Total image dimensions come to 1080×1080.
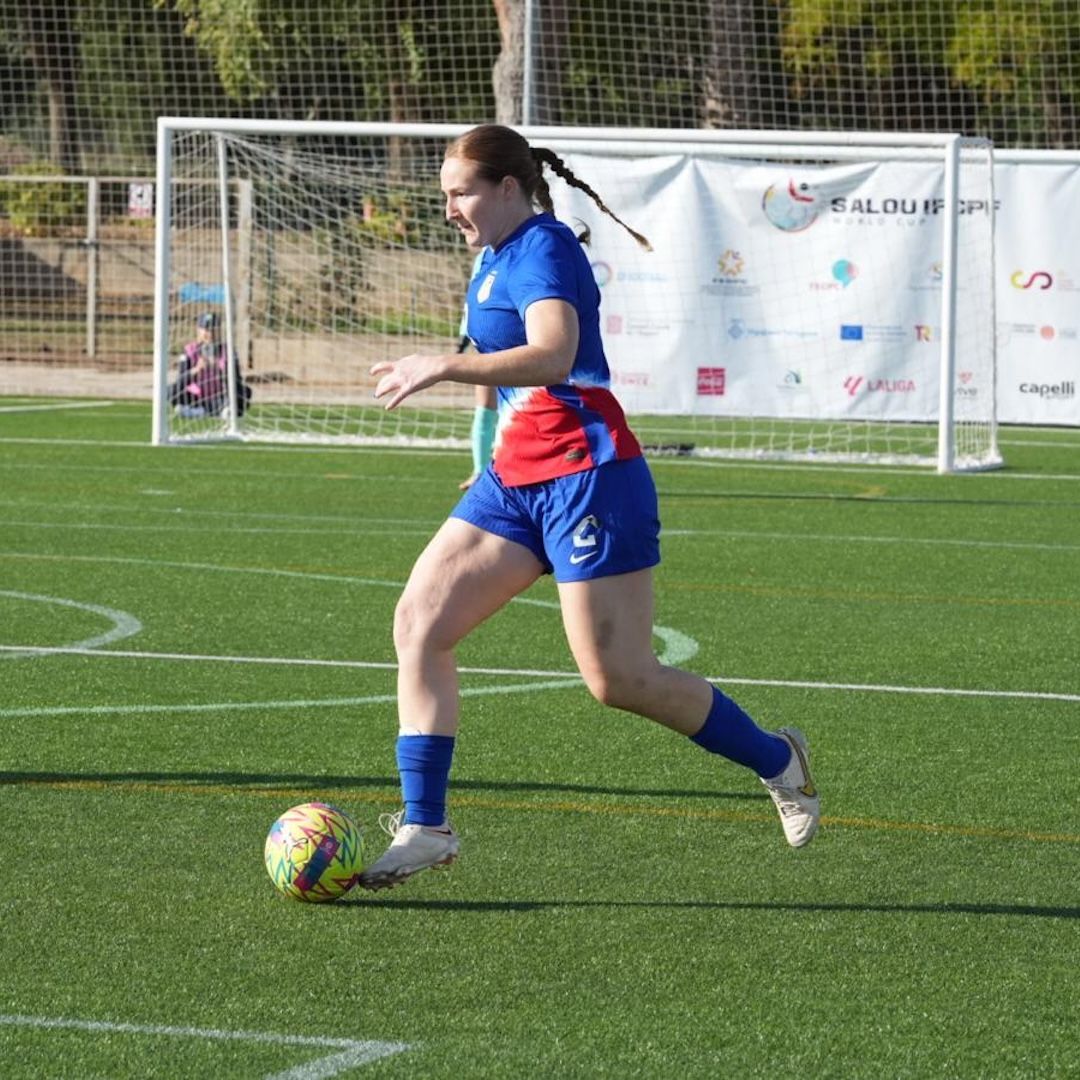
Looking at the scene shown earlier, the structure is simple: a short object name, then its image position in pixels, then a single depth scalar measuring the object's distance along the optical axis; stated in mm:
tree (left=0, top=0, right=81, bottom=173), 43125
